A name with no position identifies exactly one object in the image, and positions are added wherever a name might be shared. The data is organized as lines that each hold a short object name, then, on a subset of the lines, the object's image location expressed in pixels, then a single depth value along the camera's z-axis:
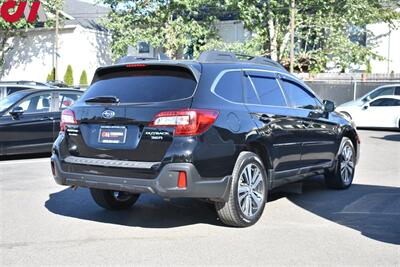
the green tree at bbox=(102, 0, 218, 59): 31.75
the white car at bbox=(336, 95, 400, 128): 19.17
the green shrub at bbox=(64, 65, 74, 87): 36.97
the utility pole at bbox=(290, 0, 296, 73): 28.23
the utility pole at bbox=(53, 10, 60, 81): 35.50
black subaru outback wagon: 5.45
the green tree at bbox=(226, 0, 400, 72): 29.47
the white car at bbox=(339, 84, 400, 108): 20.58
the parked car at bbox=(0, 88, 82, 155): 11.30
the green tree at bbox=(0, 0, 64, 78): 35.41
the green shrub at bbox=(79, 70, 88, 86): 37.22
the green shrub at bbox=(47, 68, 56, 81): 37.05
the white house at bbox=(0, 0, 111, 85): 38.78
